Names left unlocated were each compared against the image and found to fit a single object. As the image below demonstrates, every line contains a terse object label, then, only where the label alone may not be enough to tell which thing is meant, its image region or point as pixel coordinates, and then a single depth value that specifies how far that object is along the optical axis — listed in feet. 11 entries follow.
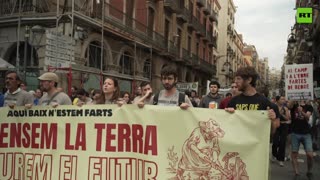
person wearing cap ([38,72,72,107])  19.24
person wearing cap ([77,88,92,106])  30.95
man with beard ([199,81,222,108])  27.17
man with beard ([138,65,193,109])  17.85
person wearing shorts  29.32
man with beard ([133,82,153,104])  19.83
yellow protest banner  15.02
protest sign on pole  38.01
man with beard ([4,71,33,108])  21.31
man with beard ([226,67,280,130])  16.31
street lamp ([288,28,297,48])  72.85
